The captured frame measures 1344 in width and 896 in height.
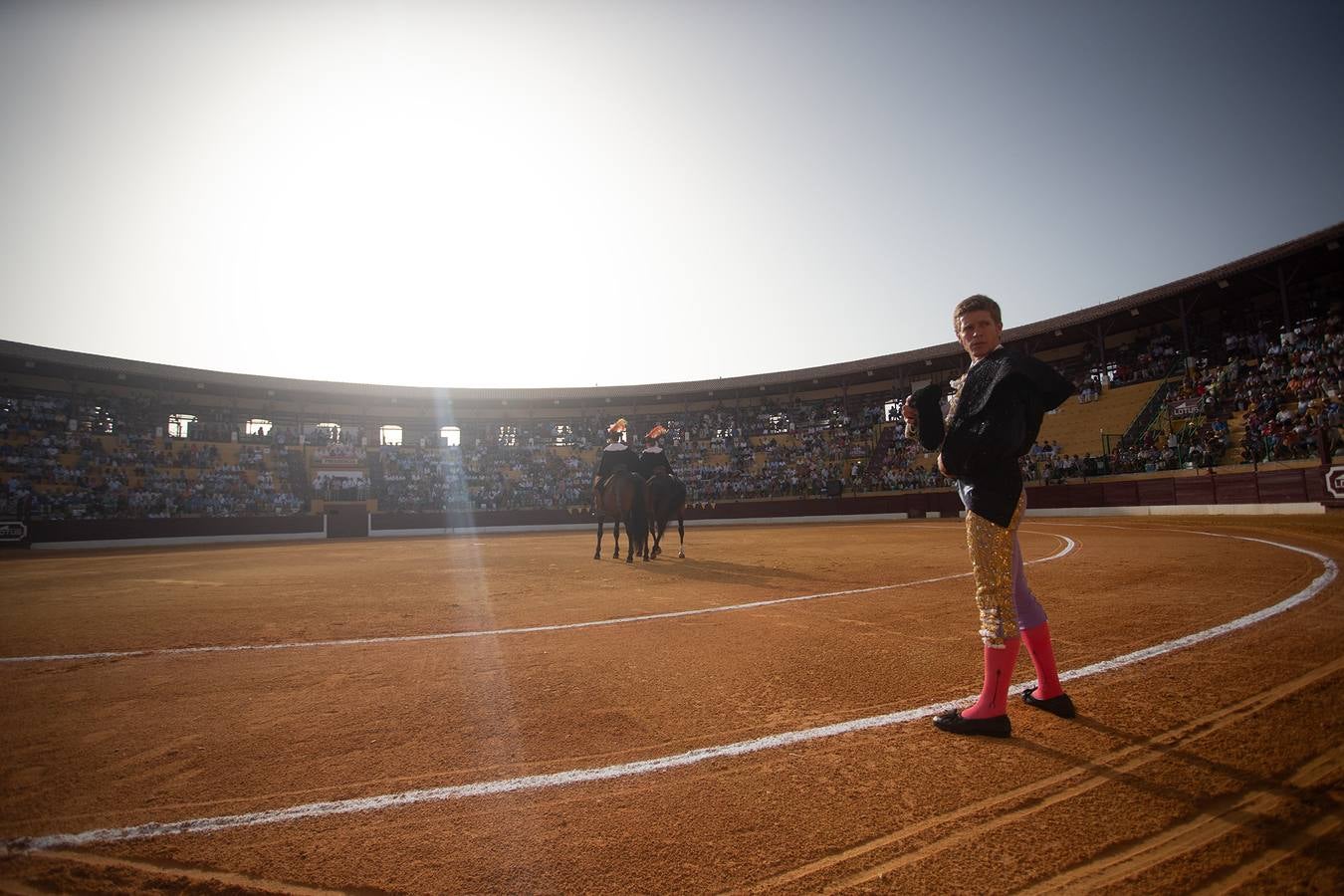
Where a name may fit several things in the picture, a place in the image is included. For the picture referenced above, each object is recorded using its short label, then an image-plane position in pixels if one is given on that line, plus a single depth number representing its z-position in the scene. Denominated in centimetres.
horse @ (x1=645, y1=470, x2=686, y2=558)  1291
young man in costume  277
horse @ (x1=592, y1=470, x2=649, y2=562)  1221
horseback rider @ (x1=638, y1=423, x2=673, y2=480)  1327
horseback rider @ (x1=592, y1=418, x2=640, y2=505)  1297
